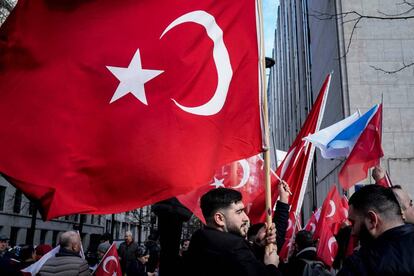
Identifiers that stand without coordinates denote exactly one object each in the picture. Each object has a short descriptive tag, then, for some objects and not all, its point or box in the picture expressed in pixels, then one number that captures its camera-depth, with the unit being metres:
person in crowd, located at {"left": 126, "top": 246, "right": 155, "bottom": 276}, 10.05
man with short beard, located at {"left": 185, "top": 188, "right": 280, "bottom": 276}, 2.70
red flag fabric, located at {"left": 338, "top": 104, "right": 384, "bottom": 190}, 6.46
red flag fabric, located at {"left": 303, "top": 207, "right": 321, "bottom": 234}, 10.46
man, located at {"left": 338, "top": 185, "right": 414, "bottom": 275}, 2.40
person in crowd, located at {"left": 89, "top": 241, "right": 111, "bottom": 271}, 10.63
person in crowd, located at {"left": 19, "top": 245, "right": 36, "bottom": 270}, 7.49
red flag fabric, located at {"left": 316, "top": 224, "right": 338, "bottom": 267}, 7.39
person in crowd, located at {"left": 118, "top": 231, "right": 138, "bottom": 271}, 11.75
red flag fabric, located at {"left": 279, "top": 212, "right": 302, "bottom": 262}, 6.78
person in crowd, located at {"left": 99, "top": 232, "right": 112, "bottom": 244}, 11.68
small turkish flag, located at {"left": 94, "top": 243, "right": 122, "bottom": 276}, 7.31
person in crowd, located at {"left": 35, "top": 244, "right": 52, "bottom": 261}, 7.06
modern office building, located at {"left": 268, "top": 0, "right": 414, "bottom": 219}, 17.33
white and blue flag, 7.05
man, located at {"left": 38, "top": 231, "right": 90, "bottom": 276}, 4.86
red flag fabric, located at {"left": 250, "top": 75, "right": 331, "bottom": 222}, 5.31
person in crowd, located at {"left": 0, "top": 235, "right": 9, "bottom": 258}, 9.55
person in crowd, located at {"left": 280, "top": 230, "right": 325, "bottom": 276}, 4.95
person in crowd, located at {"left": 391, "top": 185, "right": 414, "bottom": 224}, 3.73
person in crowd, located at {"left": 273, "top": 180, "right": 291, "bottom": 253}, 3.74
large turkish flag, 3.51
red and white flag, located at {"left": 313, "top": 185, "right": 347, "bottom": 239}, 8.65
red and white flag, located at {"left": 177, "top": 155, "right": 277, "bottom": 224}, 6.53
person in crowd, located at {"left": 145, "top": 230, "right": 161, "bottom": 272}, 10.82
